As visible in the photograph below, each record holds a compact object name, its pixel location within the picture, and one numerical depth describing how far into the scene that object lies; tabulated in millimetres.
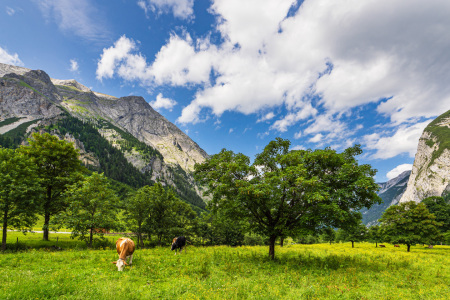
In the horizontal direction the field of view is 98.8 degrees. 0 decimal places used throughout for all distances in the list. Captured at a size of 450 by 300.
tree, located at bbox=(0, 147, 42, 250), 21078
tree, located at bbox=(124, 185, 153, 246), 33938
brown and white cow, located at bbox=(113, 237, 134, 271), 14531
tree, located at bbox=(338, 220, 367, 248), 64025
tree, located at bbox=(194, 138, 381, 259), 16656
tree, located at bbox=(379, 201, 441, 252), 37375
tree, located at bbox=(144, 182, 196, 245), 34531
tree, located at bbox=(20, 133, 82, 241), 28266
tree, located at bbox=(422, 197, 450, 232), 57659
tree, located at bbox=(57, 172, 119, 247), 23938
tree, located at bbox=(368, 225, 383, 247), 66188
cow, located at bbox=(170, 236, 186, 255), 23844
